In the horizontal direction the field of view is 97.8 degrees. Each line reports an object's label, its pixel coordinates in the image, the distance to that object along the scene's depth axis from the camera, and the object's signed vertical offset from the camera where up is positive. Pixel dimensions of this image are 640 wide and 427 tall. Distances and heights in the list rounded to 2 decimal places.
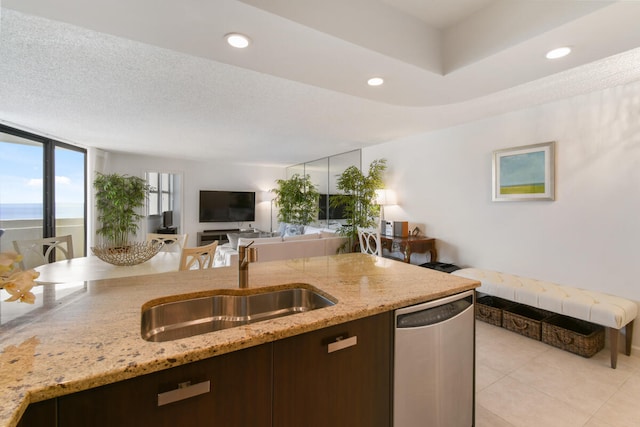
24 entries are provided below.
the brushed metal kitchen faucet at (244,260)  1.35 -0.23
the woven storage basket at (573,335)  2.37 -1.08
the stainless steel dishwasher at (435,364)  1.20 -0.70
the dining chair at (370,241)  3.71 -0.41
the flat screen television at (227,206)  6.83 +0.16
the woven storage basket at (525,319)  2.68 -1.07
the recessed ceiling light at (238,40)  1.37 +0.87
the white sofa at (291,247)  3.67 -0.50
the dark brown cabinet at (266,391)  0.70 -0.54
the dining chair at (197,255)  2.21 -0.35
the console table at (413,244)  3.76 -0.44
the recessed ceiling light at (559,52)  1.50 +0.88
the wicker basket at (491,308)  2.99 -1.05
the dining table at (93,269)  1.96 -0.45
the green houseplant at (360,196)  4.64 +0.28
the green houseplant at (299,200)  6.38 +0.28
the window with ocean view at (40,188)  3.58 +0.34
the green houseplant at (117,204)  5.21 +0.16
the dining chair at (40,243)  2.63 -0.32
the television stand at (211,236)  6.72 -0.59
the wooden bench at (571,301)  2.19 -0.76
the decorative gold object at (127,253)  2.18 -0.33
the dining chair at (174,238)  3.08 -0.29
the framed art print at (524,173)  2.85 +0.44
